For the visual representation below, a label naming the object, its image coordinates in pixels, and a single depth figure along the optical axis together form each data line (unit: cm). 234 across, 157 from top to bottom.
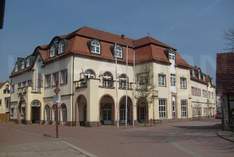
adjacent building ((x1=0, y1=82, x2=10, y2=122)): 4646
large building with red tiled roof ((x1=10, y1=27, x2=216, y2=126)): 2480
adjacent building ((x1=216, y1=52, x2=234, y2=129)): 1587
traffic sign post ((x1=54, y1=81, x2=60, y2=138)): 1451
